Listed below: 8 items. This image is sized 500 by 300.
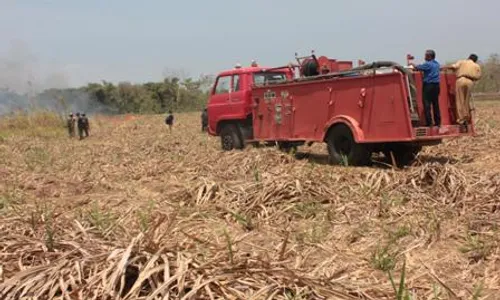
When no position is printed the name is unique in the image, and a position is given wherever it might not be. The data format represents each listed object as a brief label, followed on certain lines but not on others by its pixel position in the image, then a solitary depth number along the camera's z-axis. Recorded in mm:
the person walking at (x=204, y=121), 21984
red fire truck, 9430
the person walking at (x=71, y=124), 24438
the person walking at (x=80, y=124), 23672
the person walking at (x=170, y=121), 23391
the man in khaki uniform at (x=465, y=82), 10352
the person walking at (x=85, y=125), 23905
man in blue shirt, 9820
